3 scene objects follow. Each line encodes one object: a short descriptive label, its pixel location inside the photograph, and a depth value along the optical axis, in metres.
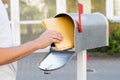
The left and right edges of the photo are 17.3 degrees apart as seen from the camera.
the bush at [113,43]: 11.51
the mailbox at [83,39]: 2.45
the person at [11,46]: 2.20
